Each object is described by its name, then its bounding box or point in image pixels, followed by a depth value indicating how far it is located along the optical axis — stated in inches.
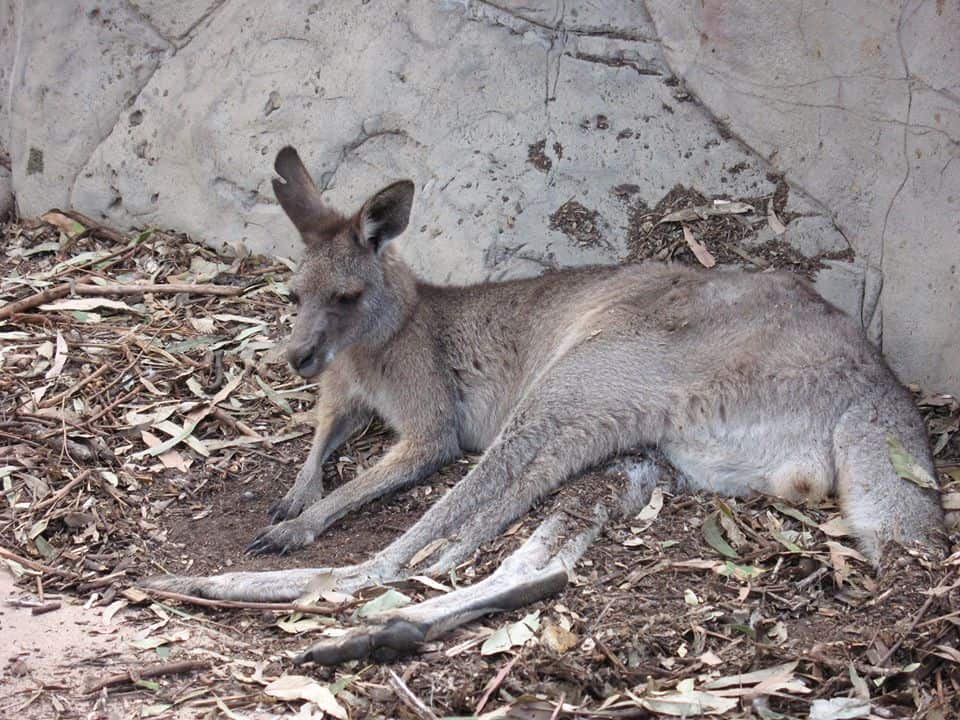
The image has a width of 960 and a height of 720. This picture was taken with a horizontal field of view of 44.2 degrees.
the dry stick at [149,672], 130.5
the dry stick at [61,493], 170.7
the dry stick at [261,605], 148.8
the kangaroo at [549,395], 154.8
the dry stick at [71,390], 194.6
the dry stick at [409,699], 124.6
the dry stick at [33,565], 157.5
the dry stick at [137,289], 228.7
